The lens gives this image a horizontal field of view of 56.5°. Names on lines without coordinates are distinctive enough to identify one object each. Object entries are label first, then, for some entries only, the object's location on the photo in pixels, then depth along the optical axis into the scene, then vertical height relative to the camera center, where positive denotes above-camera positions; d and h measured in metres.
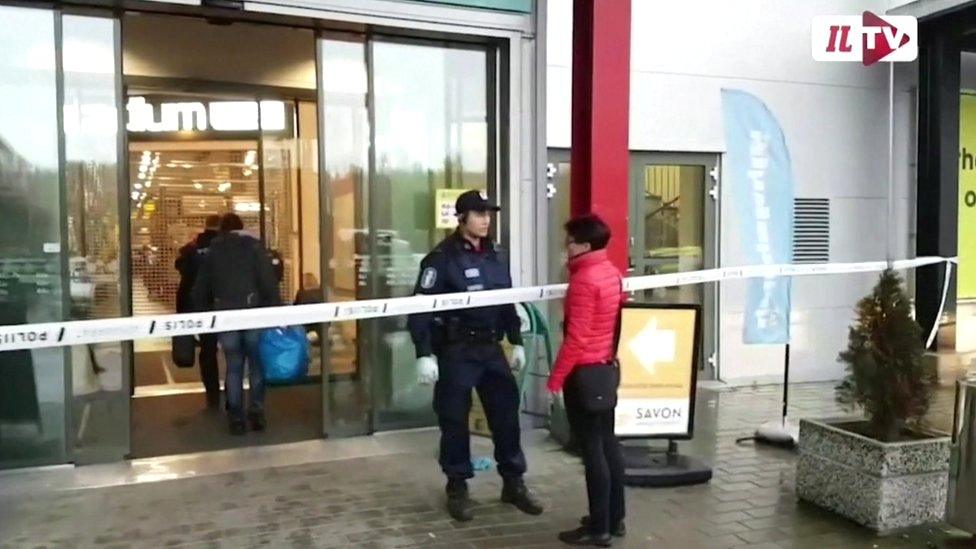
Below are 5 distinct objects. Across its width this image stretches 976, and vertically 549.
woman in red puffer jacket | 4.70 -0.65
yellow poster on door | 10.48 +0.44
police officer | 5.23 -0.71
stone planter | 4.94 -1.36
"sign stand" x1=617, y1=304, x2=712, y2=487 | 6.05 -0.92
